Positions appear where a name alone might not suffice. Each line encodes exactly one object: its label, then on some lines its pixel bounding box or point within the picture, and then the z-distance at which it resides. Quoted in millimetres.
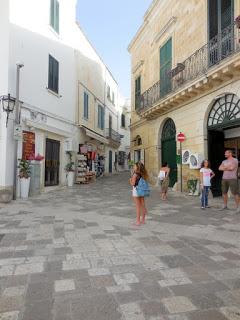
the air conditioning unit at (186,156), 11762
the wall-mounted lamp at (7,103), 9969
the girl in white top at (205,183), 8602
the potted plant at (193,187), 11266
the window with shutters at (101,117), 23250
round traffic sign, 11990
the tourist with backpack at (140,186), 6320
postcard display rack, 16750
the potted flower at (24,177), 10688
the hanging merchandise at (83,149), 17672
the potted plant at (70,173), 15228
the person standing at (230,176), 8094
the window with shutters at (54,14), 13508
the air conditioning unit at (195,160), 10984
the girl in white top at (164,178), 10625
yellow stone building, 9633
